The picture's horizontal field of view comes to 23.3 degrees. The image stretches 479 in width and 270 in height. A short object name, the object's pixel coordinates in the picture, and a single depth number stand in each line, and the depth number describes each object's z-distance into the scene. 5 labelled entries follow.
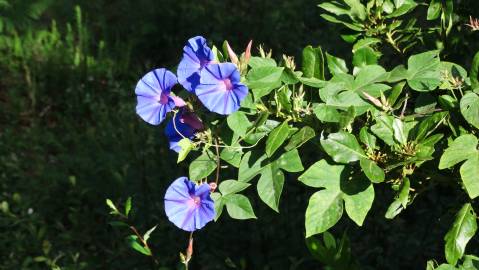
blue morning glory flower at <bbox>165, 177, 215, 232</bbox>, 1.67
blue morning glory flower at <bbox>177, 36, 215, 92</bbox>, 1.65
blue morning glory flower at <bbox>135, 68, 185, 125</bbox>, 1.66
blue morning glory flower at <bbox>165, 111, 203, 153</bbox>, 1.68
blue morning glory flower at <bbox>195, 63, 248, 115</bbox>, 1.59
